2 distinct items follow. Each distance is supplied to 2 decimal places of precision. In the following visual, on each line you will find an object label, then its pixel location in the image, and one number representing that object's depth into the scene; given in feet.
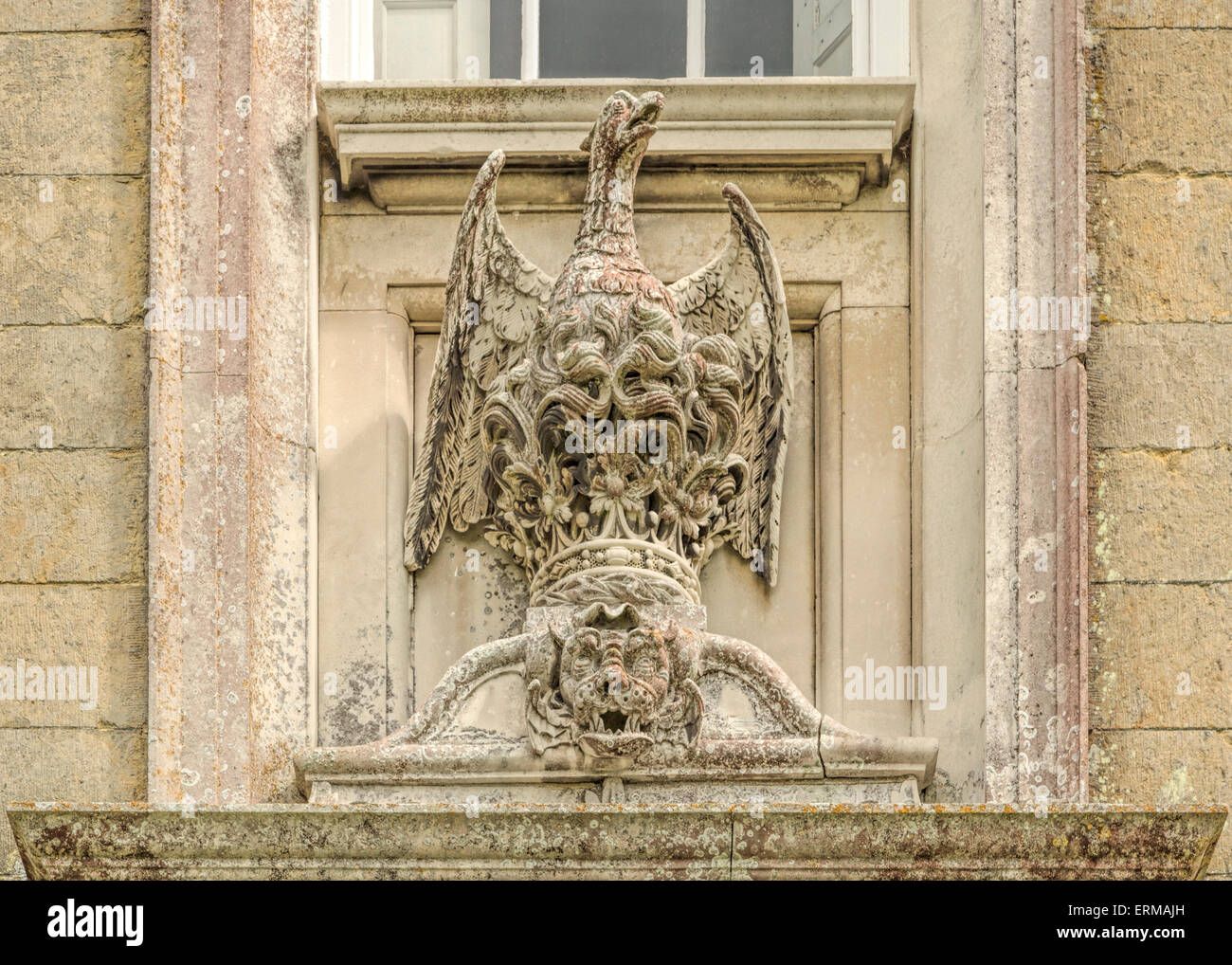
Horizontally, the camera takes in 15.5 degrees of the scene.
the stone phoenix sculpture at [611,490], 41.22
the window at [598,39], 48.32
